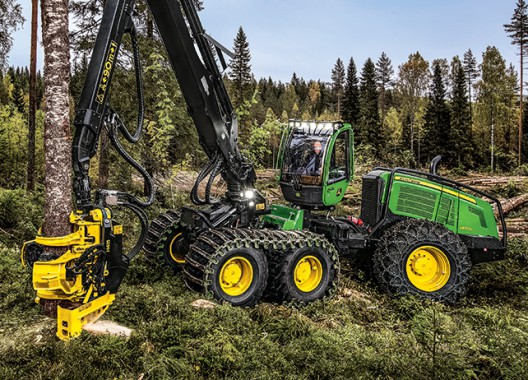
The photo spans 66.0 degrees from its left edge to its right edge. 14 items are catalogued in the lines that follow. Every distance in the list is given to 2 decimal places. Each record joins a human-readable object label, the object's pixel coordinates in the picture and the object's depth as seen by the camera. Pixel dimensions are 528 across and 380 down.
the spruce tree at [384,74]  63.47
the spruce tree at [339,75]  65.38
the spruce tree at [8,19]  15.02
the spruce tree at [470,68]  56.33
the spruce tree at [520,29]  36.97
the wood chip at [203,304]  5.10
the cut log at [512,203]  12.58
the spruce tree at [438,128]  42.06
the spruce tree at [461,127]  40.88
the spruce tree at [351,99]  46.69
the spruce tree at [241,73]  37.78
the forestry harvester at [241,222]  4.40
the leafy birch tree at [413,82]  49.29
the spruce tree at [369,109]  43.12
